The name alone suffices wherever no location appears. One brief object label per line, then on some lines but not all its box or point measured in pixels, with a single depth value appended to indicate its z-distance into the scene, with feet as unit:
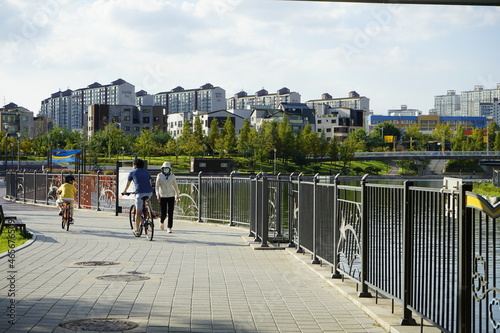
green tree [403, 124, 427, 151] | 563.12
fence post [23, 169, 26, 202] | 111.18
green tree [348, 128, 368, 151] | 469.98
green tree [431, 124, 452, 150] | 537.65
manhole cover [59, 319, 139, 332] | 21.48
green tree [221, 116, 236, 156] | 397.80
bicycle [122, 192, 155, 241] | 51.08
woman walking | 55.83
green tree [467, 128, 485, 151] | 481.87
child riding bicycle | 59.16
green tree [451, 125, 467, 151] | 481.87
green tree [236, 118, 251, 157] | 384.27
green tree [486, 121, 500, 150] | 523.54
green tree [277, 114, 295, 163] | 391.45
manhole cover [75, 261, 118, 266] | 37.04
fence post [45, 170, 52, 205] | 102.99
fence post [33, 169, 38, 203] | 107.66
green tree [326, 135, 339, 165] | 409.90
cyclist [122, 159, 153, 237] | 51.24
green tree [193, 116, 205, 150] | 408.63
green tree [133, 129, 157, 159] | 367.45
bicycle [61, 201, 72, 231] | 57.77
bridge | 405.18
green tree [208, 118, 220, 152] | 422.82
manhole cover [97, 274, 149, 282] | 31.83
